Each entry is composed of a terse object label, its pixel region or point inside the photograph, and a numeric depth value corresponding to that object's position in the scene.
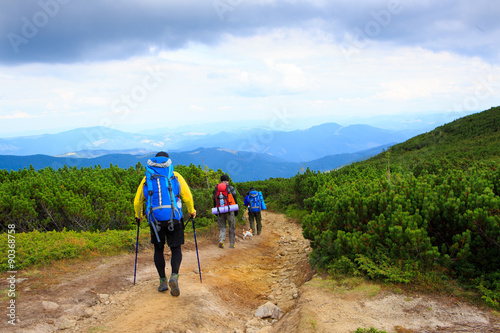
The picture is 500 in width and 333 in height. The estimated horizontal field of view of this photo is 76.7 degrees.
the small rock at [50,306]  4.65
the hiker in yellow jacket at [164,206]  4.98
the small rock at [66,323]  4.34
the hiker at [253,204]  12.38
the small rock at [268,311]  5.12
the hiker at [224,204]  9.53
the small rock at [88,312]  4.73
